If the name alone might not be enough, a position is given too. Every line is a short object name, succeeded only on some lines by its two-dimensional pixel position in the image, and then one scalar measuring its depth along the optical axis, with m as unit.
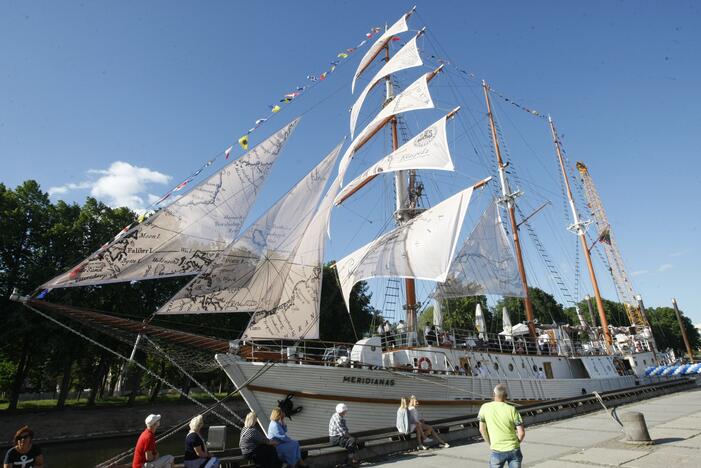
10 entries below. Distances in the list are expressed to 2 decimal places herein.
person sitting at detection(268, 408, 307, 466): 7.54
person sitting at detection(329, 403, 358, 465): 8.63
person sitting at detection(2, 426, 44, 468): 5.35
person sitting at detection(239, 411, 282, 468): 7.25
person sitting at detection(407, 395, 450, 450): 9.91
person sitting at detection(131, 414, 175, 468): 6.39
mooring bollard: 7.91
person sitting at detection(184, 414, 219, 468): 6.61
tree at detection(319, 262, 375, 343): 38.06
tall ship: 12.41
